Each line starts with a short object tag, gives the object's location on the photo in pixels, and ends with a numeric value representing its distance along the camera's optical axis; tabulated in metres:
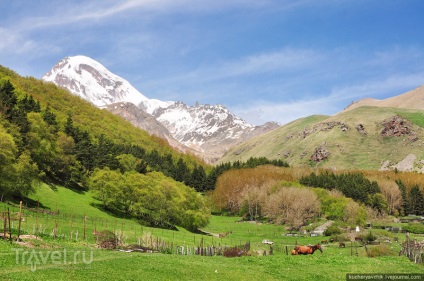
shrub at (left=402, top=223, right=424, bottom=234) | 117.44
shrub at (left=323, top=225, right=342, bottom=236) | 109.14
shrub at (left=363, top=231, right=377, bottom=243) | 89.62
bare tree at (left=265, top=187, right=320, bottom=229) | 135.38
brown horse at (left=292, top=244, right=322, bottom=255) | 48.78
